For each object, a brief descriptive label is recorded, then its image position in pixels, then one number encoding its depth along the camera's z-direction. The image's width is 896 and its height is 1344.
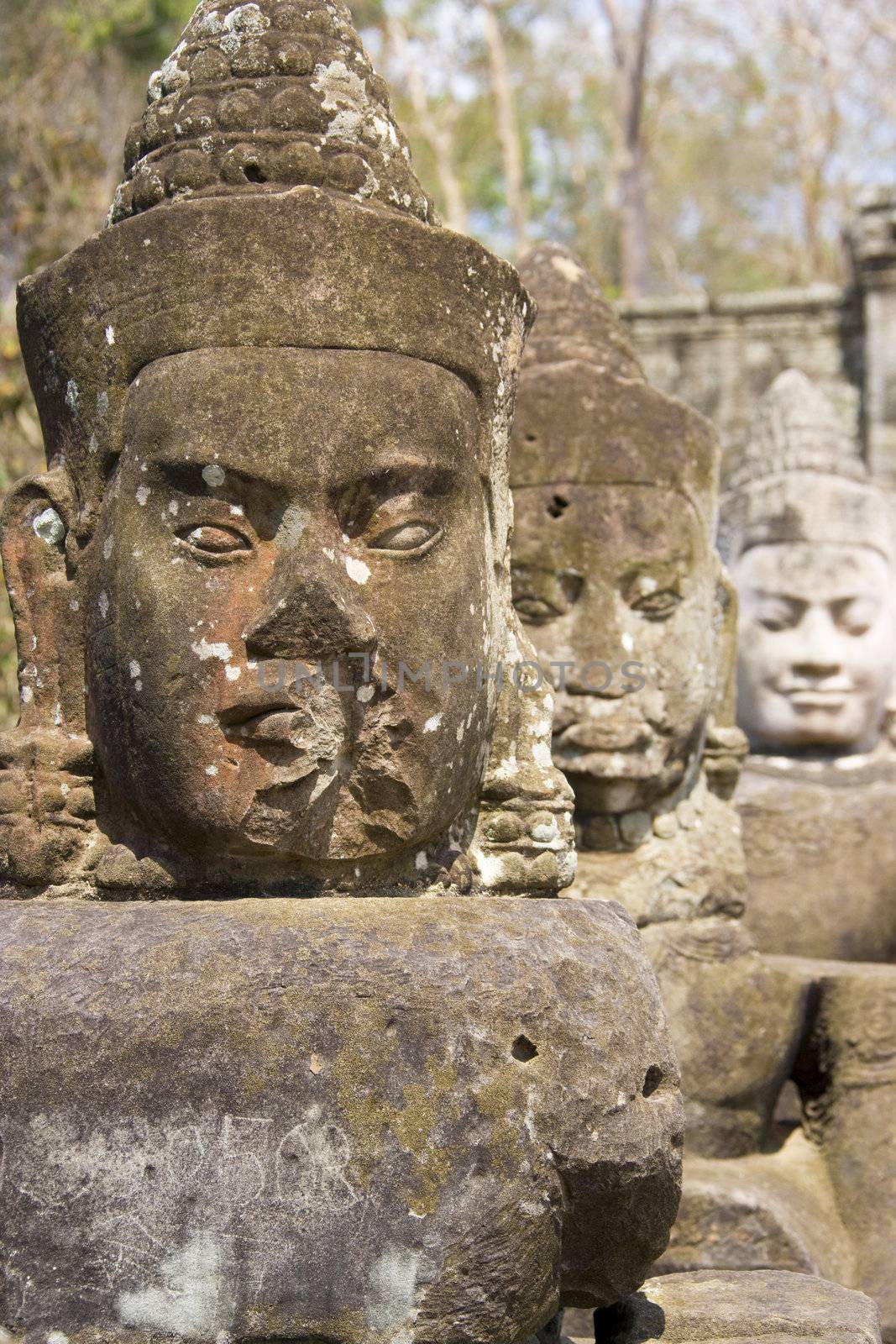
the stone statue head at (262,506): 2.72
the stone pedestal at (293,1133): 2.33
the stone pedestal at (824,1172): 3.84
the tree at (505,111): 17.48
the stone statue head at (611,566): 4.18
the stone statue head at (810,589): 5.81
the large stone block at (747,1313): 2.67
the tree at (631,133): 16.78
